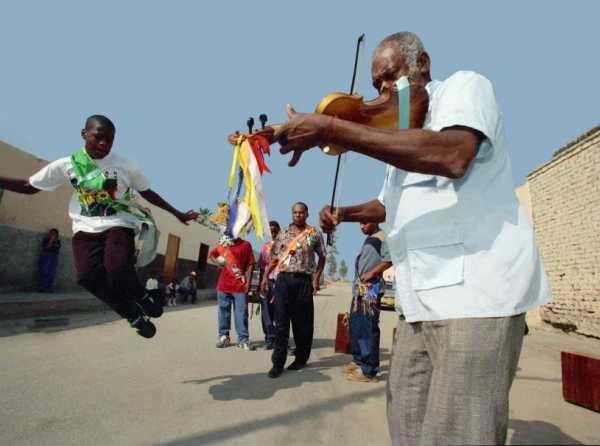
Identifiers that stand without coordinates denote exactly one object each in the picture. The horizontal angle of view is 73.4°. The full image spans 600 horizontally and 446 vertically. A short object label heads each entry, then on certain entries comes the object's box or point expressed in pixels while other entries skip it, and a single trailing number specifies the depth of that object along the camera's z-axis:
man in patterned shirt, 4.85
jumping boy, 3.18
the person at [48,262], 10.08
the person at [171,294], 13.67
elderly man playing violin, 1.26
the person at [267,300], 6.01
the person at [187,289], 15.08
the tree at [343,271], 108.55
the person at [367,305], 4.56
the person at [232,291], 6.10
